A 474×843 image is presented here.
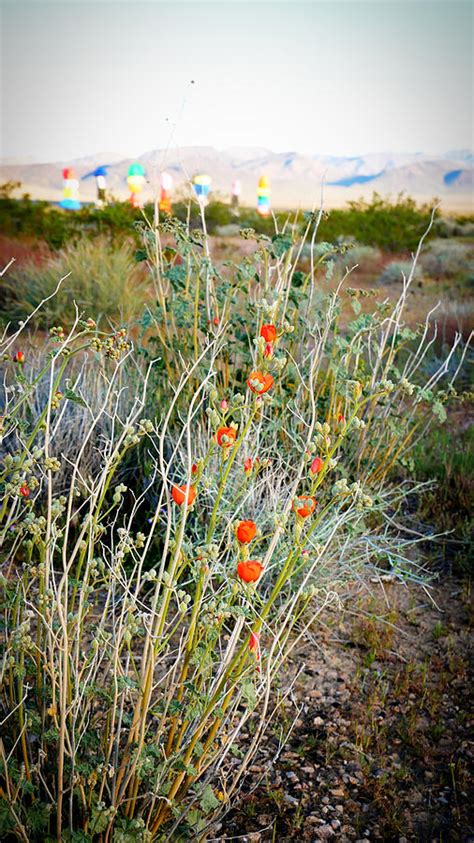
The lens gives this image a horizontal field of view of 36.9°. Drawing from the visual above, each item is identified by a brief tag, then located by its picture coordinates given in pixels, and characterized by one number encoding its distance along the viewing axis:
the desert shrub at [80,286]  5.80
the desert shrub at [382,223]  13.23
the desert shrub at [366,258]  11.39
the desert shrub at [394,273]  9.90
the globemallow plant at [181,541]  1.02
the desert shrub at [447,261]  10.61
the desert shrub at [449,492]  2.50
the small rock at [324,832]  1.40
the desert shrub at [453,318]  5.70
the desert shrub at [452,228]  15.09
